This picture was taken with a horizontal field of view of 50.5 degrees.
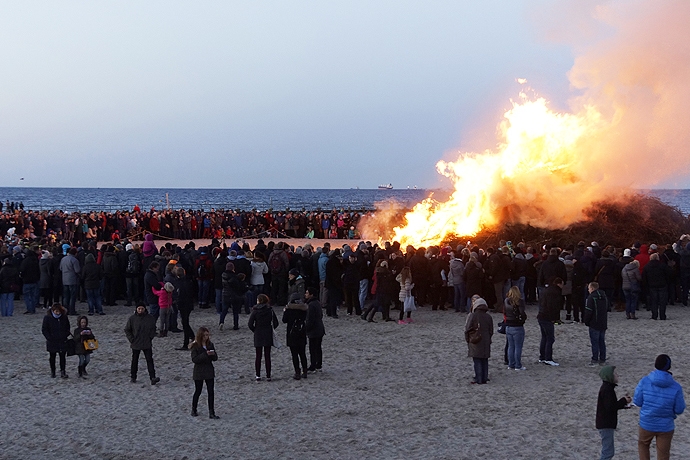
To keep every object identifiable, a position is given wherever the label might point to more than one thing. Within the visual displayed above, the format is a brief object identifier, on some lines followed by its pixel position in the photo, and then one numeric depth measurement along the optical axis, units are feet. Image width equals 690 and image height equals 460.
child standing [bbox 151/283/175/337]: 48.85
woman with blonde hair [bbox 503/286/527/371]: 40.32
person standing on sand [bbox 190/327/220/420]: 33.94
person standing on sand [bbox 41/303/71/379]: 40.86
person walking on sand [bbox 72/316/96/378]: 41.04
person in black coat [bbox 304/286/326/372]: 41.75
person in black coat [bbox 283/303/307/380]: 40.57
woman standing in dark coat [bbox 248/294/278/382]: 40.22
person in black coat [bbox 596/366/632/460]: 26.27
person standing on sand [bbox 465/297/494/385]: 38.93
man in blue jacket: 24.88
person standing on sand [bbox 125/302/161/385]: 39.63
